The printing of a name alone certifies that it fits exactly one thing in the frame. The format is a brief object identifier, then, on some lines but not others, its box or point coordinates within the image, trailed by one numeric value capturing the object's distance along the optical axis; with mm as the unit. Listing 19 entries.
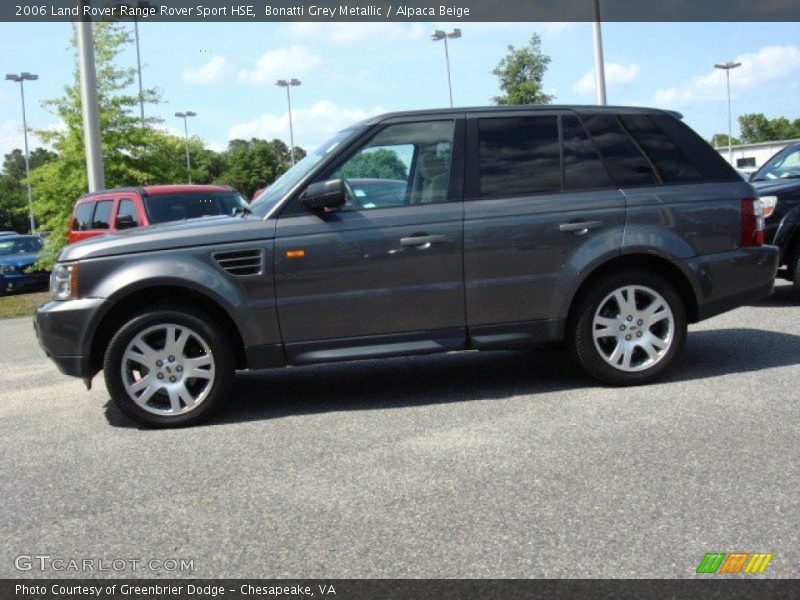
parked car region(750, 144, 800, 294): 8625
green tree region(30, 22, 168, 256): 16828
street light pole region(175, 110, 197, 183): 74500
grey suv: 5379
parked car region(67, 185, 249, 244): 12562
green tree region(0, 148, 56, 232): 94250
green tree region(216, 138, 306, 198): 97250
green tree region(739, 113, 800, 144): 120312
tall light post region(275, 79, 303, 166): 65625
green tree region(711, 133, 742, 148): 122400
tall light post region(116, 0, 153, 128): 15886
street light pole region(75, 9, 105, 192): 14125
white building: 67000
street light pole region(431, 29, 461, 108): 47672
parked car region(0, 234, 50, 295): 20453
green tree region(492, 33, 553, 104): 27312
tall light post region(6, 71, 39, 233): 63669
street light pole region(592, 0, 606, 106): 19359
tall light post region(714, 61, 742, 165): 73875
